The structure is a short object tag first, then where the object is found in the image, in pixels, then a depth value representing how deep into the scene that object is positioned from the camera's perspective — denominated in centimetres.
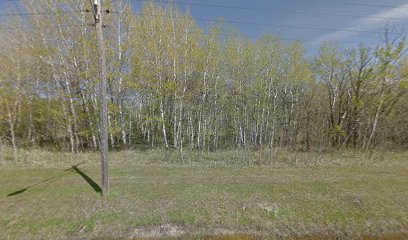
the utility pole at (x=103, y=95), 666
